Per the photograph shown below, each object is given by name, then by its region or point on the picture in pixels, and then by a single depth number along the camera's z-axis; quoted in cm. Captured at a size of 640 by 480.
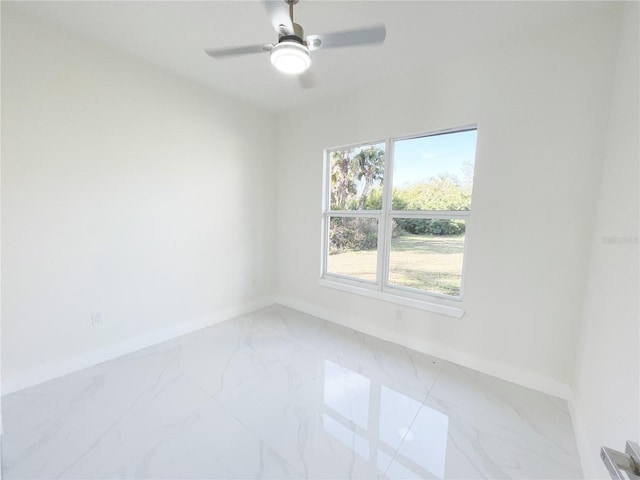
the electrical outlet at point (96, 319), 223
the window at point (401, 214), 242
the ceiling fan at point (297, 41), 133
